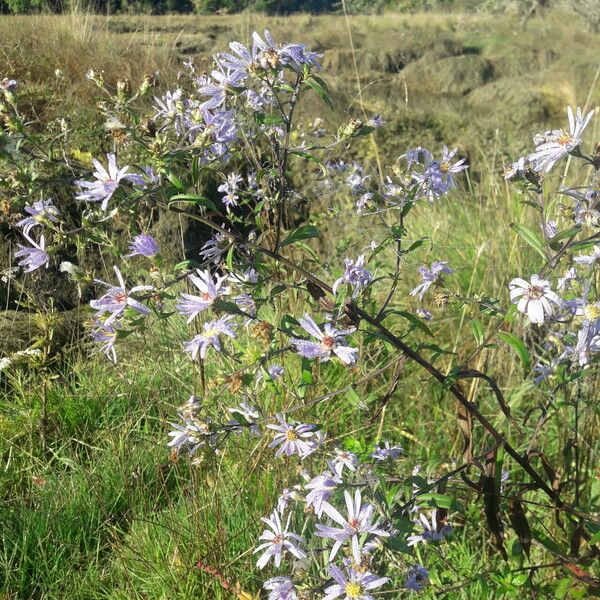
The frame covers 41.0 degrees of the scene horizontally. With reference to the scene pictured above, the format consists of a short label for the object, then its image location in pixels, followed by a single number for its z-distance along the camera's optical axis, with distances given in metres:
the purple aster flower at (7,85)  0.46
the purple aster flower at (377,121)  0.53
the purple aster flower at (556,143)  0.39
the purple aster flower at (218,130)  0.43
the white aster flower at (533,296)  0.37
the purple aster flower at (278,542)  0.44
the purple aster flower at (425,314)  0.62
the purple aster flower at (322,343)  0.37
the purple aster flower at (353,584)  0.38
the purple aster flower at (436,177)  0.52
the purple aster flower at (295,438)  0.43
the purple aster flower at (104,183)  0.36
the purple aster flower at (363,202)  0.56
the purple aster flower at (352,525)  0.39
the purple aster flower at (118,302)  0.36
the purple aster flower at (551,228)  0.46
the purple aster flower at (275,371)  0.51
